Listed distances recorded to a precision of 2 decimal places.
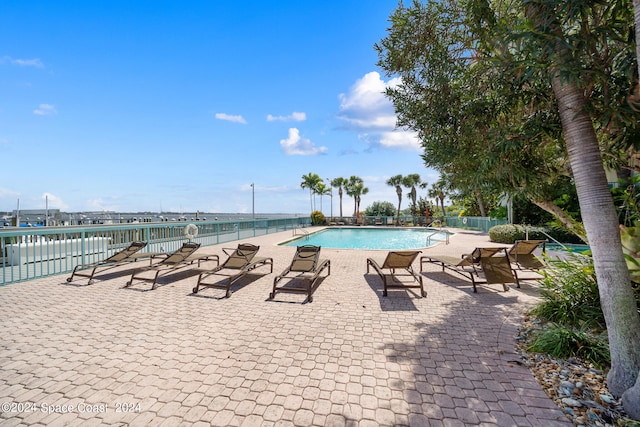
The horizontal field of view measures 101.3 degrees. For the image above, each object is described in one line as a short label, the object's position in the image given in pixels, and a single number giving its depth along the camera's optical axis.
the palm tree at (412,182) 36.16
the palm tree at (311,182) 37.26
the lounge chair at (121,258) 6.14
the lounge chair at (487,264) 5.32
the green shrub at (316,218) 29.36
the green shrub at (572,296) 3.53
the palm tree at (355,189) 37.12
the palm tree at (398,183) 36.84
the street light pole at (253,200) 30.16
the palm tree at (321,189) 37.28
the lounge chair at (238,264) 5.36
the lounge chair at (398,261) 5.95
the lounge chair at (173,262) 5.98
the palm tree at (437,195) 36.19
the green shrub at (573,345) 2.81
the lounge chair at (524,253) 6.27
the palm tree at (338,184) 38.67
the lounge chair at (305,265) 5.91
